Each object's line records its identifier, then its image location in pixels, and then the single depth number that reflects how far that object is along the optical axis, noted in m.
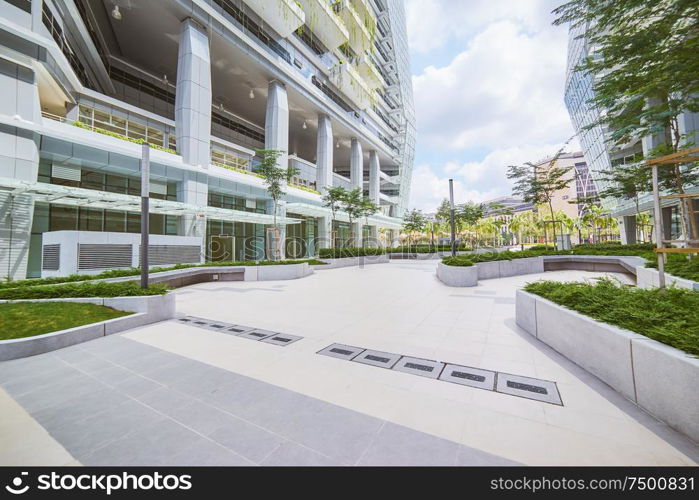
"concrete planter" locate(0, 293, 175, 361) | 4.89
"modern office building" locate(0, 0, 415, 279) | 13.62
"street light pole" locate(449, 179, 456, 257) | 15.65
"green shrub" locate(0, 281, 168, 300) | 7.46
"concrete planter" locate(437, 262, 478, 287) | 12.48
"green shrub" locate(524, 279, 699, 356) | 3.05
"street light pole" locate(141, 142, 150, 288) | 7.44
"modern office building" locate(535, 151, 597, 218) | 100.43
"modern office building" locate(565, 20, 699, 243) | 25.41
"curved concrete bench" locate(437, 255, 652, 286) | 14.53
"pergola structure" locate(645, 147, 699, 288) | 4.82
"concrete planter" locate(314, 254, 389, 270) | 24.26
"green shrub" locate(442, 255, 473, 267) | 13.51
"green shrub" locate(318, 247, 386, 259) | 26.69
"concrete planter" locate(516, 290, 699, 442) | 2.60
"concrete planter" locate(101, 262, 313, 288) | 14.61
